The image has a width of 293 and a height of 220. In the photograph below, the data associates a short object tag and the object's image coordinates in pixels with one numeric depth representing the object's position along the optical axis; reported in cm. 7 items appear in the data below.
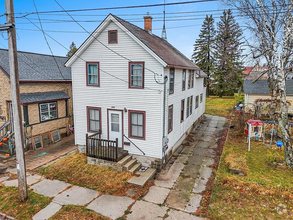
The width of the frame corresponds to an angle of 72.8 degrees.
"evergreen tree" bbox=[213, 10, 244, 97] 3588
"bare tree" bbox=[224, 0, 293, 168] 980
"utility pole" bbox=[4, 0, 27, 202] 693
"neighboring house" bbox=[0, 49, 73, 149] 1392
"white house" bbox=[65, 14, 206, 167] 1000
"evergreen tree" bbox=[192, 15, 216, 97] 3825
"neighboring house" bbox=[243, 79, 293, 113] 2188
